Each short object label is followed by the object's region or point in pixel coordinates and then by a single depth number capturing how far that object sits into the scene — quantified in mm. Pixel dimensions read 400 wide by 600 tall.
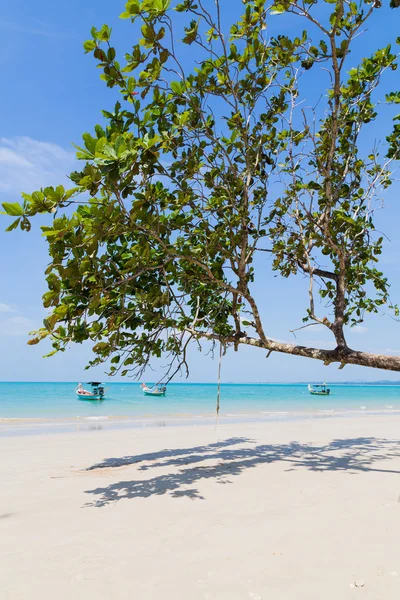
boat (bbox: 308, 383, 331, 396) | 55188
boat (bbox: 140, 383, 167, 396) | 47503
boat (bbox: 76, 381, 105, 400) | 37125
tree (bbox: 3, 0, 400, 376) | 4652
